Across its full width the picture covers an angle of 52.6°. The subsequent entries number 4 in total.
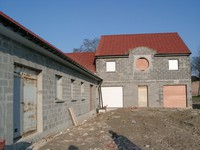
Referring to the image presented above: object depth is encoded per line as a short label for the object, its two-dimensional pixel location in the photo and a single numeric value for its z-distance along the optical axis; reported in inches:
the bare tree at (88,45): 1711.9
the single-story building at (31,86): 200.2
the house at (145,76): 785.4
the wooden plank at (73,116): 392.3
